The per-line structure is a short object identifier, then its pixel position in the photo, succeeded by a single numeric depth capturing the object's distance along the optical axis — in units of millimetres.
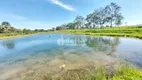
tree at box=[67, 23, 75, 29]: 57248
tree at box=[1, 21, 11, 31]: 42536
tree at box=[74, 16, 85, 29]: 49830
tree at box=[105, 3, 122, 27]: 34105
